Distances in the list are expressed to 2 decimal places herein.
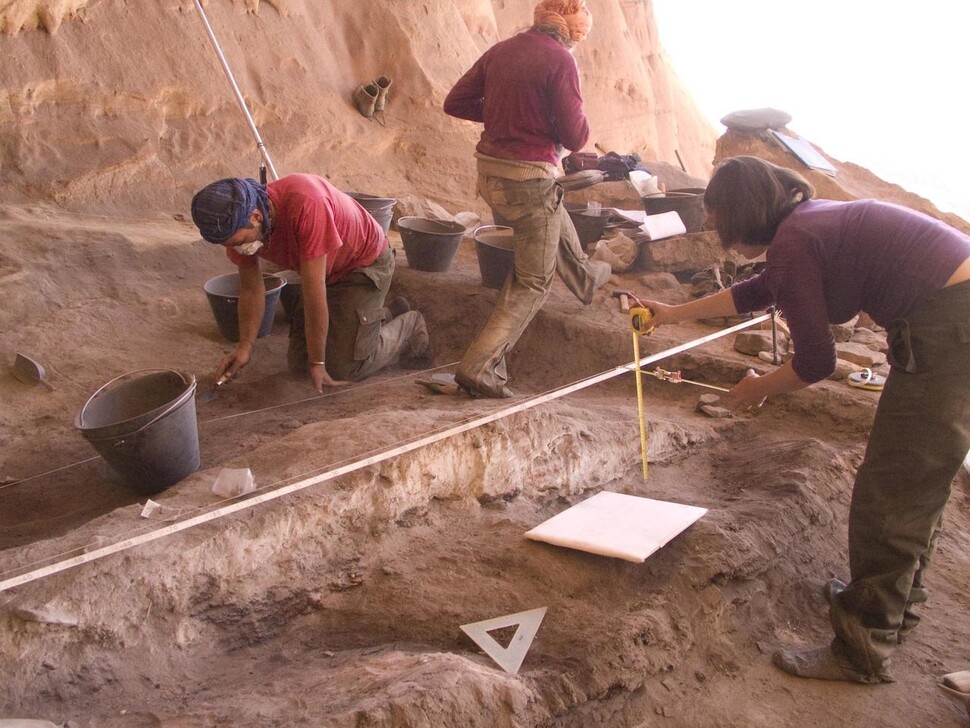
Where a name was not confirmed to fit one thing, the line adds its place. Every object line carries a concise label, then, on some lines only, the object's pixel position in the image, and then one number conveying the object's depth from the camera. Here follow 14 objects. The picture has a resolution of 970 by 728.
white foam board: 2.60
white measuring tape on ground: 2.01
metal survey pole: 5.63
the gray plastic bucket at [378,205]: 5.85
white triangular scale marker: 2.22
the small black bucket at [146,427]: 3.06
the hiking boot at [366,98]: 8.04
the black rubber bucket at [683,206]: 6.78
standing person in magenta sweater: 3.91
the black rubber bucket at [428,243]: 5.70
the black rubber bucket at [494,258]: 5.39
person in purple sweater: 2.19
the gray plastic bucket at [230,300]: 4.81
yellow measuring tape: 2.95
